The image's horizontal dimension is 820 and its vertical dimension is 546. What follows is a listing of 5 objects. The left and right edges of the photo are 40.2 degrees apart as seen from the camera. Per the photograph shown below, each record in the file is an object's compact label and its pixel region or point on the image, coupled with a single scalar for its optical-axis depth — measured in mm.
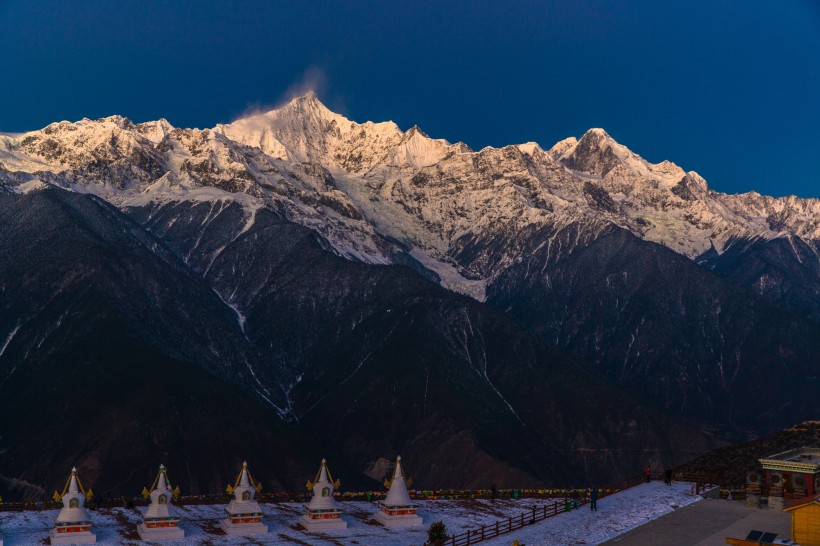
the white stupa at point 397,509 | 119562
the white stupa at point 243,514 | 112188
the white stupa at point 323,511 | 116438
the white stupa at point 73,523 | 104625
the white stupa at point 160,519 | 108769
